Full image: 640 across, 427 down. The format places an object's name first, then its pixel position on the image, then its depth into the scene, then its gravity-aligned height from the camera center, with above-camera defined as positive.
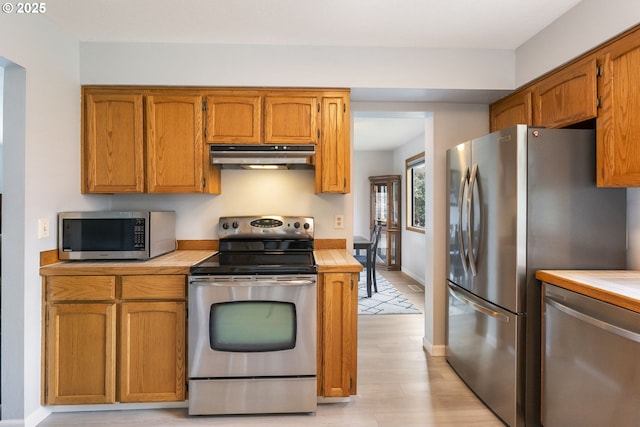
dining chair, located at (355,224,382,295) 5.05 -0.66
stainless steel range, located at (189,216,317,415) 2.15 -0.77
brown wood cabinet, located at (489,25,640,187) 1.77 +0.61
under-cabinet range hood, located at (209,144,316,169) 2.52 +0.41
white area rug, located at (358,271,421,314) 4.32 -1.19
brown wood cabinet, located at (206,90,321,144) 2.59 +0.69
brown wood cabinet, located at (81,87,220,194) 2.55 +0.51
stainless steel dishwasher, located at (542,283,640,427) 1.44 -0.69
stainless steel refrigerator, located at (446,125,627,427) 2.00 -0.11
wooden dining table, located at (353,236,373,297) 4.90 -0.53
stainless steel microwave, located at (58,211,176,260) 2.32 -0.15
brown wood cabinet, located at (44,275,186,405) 2.17 -0.77
